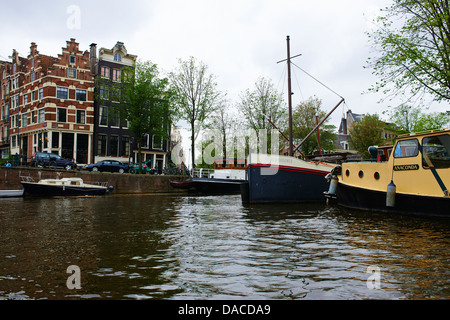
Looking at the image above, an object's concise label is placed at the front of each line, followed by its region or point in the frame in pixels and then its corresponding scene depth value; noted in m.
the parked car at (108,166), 34.82
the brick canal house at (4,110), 49.03
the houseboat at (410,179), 11.76
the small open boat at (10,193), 25.73
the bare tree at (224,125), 44.50
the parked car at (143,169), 37.96
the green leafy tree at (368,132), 48.09
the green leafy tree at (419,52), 17.95
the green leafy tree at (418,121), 43.78
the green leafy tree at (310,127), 44.56
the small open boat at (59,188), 26.34
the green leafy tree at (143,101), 38.06
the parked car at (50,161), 31.80
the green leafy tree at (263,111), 41.47
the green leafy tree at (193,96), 41.25
